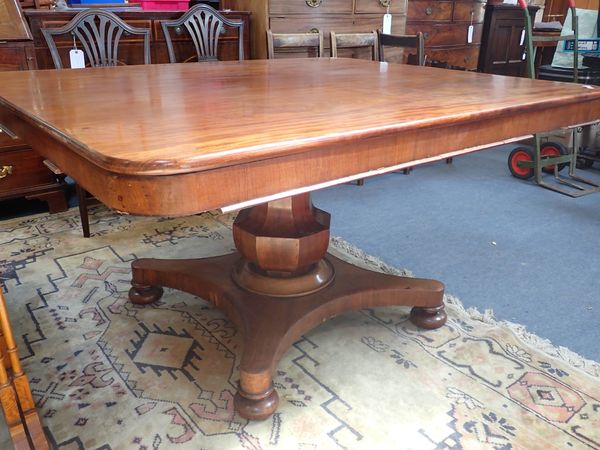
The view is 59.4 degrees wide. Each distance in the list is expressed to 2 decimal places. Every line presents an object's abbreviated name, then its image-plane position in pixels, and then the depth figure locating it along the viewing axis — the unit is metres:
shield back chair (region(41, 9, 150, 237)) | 2.15
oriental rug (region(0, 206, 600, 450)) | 1.17
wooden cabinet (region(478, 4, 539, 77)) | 4.01
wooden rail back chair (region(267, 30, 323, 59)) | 2.42
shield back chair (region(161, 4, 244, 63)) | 2.48
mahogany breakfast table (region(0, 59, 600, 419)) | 0.69
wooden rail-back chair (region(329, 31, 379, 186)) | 2.63
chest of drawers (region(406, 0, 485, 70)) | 3.71
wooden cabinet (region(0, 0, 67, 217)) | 2.16
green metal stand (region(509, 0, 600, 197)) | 2.59
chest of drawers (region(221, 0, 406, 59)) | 2.89
